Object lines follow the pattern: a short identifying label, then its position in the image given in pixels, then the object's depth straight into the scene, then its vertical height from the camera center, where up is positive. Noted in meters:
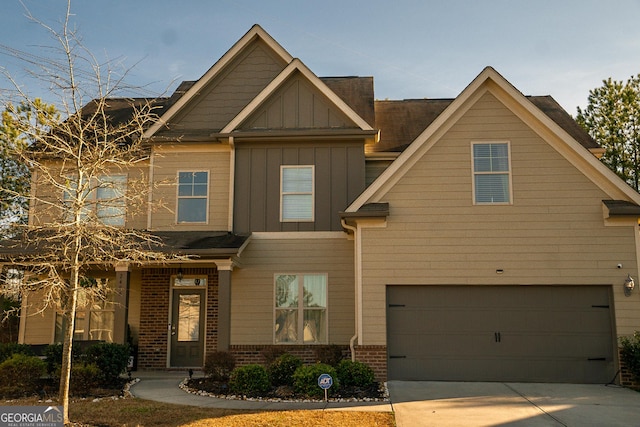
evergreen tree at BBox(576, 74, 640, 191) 26.84 +8.48
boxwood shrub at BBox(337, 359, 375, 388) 11.55 -1.30
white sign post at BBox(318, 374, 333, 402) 9.71 -1.18
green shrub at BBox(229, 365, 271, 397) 11.10 -1.37
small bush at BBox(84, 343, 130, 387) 12.17 -1.08
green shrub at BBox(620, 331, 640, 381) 11.54 -0.84
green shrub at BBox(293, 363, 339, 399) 10.76 -1.30
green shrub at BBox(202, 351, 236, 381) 12.25 -1.17
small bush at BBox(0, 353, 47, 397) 11.41 -1.31
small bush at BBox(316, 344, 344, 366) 12.81 -1.02
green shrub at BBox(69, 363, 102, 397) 11.34 -1.39
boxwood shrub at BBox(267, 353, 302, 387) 11.84 -1.27
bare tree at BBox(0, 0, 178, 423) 8.70 +1.75
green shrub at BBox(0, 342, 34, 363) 12.86 -0.94
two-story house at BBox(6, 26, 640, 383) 12.45 +1.39
